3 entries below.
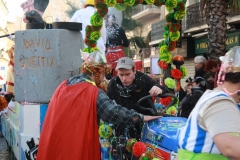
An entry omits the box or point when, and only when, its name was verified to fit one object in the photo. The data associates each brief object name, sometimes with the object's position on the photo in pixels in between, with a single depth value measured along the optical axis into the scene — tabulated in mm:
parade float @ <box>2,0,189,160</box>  6105
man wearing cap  5246
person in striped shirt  2061
